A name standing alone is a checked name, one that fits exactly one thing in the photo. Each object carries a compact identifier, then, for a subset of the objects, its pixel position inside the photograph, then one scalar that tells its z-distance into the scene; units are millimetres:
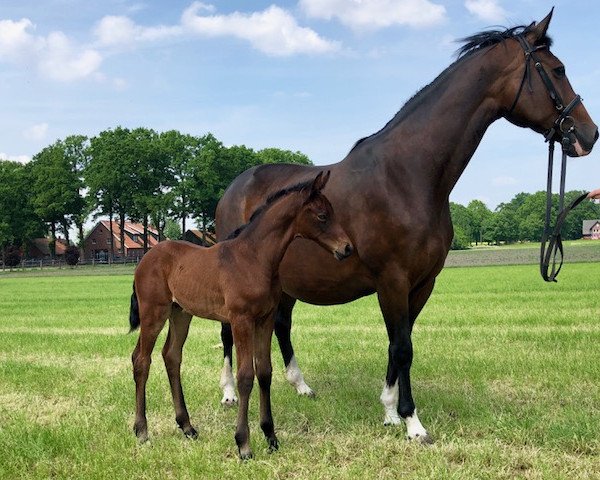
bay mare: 5125
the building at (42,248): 88438
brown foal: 4730
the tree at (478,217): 153250
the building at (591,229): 135212
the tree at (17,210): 72438
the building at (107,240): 92938
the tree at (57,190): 73188
